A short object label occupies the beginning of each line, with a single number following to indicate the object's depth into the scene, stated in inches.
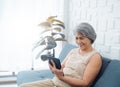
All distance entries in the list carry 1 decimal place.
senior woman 72.2
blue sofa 66.0
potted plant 116.8
